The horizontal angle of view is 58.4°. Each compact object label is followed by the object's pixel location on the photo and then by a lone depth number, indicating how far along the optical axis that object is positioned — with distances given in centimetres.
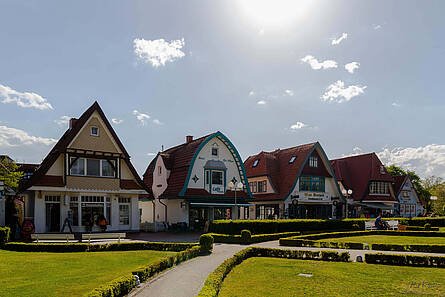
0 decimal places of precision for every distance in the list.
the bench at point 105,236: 2146
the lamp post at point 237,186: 2956
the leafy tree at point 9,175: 3147
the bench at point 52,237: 2073
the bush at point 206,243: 1936
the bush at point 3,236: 1991
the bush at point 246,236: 2459
